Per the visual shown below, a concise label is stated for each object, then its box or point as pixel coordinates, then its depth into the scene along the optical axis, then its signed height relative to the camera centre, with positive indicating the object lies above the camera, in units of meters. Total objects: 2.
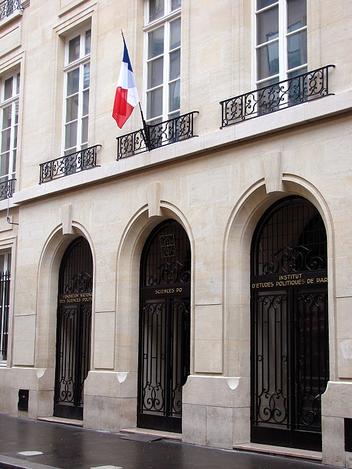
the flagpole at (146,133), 13.57 +3.87
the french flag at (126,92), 13.34 +4.52
